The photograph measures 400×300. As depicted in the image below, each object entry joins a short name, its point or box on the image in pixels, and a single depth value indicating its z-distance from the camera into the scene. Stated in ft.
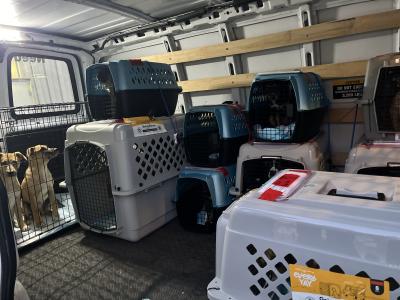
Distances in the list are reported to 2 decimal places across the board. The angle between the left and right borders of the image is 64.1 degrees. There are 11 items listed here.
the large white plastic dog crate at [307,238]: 2.13
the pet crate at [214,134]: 6.18
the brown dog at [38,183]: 7.17
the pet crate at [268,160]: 5.56
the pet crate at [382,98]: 5.18
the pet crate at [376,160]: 4.70
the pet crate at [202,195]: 6.17
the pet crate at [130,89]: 6.23
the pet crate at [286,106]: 5.52
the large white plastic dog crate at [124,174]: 6.03
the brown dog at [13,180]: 6.63
